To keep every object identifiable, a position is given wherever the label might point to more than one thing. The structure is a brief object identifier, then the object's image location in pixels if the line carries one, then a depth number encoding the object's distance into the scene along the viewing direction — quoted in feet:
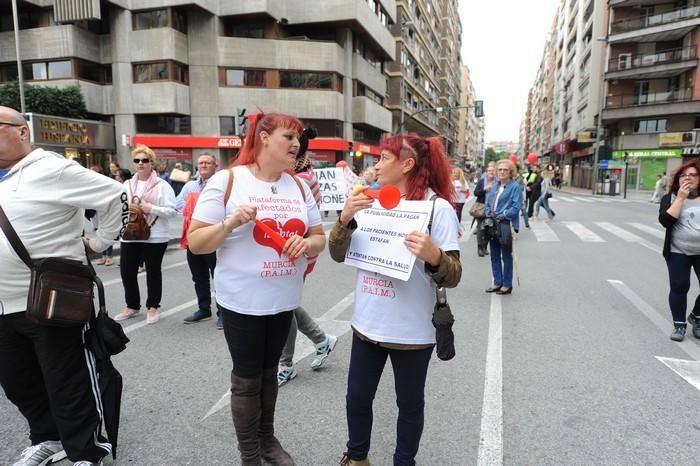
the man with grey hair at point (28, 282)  7.27
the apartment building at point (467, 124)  384.45
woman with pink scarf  16.42
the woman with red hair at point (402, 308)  7.07
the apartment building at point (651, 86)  111.86
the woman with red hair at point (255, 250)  7.19
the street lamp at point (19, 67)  52.17
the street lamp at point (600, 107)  116.47
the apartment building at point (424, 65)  149.28
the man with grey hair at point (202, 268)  16.94
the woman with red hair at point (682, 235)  14.16
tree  89.66
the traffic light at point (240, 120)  48.93
